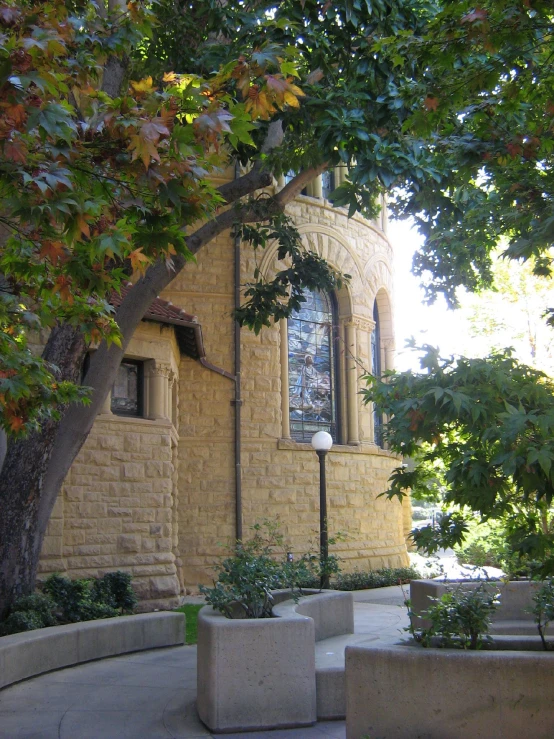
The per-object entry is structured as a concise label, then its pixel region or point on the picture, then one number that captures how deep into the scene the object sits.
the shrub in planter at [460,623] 5.58
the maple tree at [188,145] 4.71
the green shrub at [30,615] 8.80
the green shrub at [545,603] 5.73
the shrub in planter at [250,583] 6.89
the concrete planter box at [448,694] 5.00
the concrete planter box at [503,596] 8.78
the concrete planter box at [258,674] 6.05
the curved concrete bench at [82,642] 7.60
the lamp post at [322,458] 11.25
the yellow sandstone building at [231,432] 12.49
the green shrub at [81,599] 9.71
